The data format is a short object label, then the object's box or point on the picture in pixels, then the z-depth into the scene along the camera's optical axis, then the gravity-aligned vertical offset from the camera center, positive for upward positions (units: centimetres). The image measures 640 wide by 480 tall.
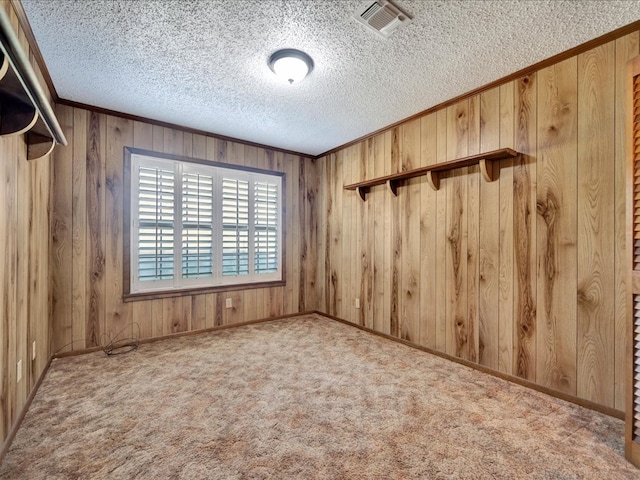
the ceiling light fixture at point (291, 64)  212 +129
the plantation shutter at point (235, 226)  387 +21
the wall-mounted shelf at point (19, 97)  117 +72
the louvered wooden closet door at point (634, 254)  153 -5
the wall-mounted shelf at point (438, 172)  246 +70
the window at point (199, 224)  331 +22
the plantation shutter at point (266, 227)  414 +22
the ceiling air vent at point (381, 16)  172 +133
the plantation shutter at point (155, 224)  331 +21
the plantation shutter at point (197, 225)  357 +21
